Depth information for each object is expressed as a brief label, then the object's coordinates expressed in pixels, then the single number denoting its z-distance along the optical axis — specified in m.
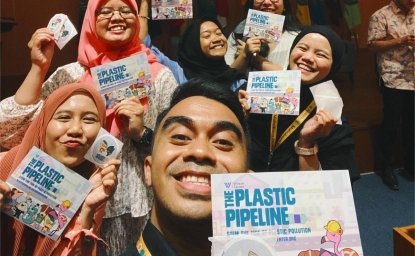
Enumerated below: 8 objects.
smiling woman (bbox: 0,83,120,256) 1.31
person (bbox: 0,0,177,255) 1.57
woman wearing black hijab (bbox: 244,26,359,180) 1.76
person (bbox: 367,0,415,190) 3.11
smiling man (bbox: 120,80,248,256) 1.08
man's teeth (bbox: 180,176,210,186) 1.10
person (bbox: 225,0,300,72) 2.19
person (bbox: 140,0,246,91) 2.18
